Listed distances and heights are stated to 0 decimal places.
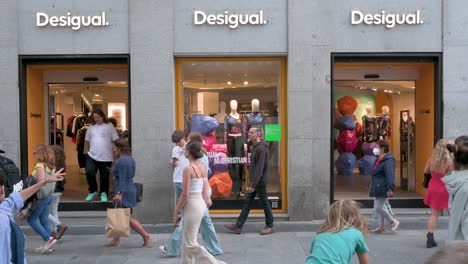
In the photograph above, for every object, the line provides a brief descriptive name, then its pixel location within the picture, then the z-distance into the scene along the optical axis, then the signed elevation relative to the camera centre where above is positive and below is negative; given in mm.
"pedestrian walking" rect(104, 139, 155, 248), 8320 -841
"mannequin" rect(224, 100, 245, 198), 10758 -399
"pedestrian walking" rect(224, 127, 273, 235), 9148 -969
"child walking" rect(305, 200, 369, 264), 4102 -858
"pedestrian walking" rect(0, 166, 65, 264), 4164 -808
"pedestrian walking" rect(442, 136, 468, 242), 5012 -647
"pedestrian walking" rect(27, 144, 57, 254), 8117 -1163
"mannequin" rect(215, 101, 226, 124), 10867 +136
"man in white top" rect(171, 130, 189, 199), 8766 -592
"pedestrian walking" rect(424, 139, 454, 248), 7891 -942
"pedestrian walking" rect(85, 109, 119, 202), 11391 -579
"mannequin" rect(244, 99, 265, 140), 10766 +54
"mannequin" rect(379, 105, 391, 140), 12594 -111
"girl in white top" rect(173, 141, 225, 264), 6777 -1045
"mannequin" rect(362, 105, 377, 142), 12641 -109
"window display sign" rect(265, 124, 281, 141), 10594 -227
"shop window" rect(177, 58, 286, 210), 10602 +141
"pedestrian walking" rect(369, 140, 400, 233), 9031 -988
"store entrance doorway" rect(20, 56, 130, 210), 10609 +401
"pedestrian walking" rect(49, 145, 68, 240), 8438 -1226
